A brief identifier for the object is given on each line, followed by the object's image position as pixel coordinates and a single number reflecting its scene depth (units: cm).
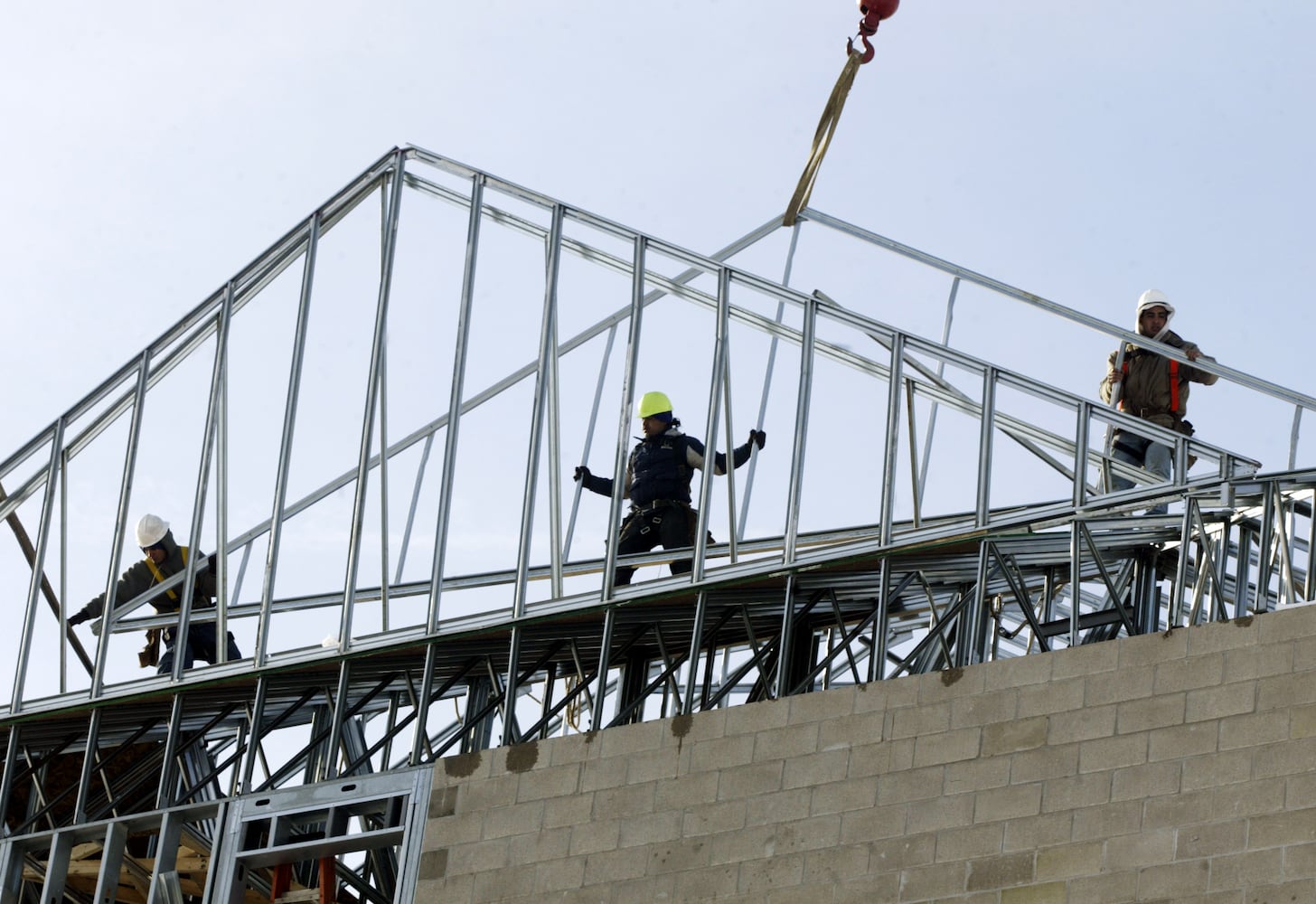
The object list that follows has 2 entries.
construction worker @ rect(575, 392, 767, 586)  1784
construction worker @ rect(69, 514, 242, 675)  1984
